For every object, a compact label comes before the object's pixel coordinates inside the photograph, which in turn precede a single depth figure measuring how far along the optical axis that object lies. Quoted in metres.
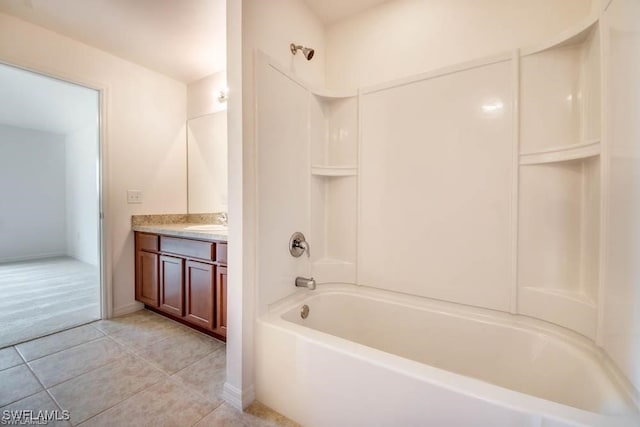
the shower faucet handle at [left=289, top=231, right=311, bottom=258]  1.67
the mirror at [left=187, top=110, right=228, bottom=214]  2.64
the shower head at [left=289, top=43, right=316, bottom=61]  1.66
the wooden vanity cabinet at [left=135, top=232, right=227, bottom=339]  1.88
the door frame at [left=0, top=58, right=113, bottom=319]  2.28
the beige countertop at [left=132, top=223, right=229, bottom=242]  1.85
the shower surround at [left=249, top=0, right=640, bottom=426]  1.05
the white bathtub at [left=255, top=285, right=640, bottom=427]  0.87
